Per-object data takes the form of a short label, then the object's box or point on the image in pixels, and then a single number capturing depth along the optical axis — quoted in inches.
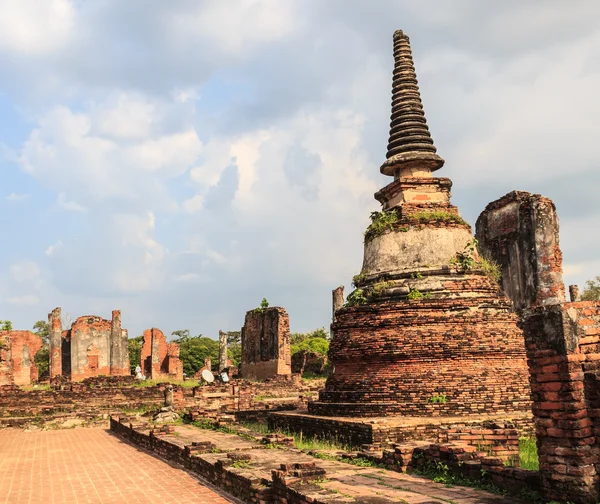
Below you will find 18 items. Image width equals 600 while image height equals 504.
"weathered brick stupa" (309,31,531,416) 423.8
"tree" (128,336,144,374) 2057.1
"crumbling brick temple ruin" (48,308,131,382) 1568.7
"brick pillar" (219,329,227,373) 1545.3
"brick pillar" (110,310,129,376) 1563.7
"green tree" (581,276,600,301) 1510.8
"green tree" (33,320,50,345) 2310.7
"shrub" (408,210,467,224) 497.7
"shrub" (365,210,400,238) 509.0
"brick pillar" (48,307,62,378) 1449.3
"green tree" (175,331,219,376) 2043.6
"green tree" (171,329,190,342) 2652.6
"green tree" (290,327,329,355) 1630.2
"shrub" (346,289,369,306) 491.2
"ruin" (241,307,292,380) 1285.7
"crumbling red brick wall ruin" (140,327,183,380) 1619.1
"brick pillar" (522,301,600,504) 194.4
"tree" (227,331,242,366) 2272.4
